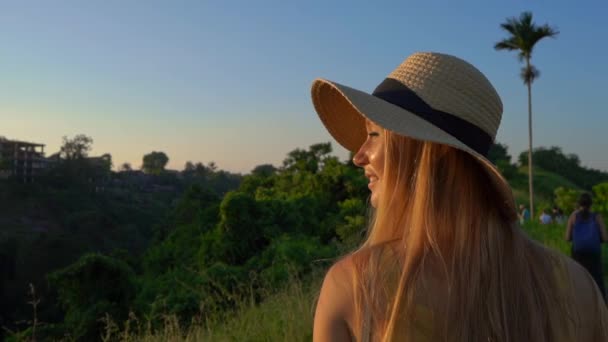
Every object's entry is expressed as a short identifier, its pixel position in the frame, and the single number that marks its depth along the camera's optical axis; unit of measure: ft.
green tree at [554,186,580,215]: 84.71
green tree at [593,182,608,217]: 56.43
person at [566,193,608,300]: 22.72
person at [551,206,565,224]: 60.17
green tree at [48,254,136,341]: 50.96
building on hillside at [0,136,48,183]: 197.77
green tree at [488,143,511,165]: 171.42
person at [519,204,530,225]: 54.60
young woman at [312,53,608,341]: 3.48
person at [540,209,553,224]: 48.62
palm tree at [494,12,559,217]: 86.79
